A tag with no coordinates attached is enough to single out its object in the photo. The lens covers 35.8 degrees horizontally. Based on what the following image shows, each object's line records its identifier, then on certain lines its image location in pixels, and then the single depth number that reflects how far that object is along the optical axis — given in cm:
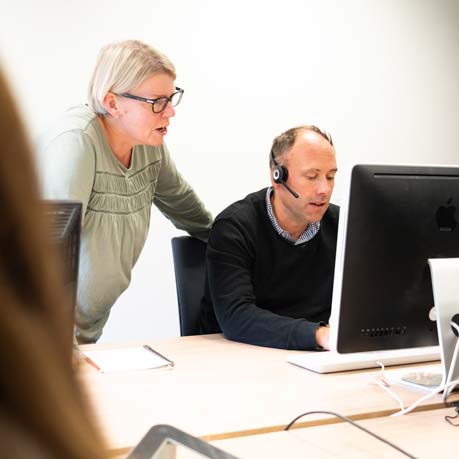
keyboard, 158
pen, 160
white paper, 156
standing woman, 197
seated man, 201
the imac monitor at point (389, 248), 135
